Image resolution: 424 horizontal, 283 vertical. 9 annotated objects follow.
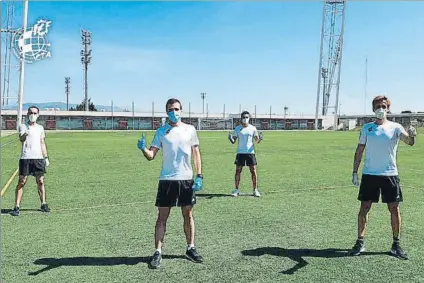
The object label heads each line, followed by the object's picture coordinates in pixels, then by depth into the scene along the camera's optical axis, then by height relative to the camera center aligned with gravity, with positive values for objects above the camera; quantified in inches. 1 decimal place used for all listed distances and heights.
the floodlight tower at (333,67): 3046.3 +387.1
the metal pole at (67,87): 4064.7 +304.5
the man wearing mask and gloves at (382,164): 230.5 -20.3
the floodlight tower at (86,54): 2982.5 +451.0
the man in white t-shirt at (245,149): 409.7 -23.8
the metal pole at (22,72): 1480.1 +167.9
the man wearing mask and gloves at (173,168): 221.5 -22.6
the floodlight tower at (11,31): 1455.5 +285.4
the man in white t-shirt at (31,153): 326.0 -23.7
